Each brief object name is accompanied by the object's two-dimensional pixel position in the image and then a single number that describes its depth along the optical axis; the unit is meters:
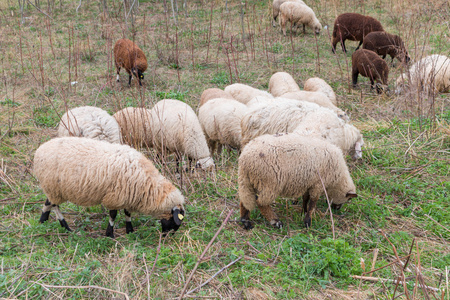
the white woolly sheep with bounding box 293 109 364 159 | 4.67
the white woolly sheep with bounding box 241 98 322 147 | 5.11
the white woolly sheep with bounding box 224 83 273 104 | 7.31
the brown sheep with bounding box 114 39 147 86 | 8.58
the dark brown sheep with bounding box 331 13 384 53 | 10.77
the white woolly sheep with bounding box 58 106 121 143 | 5.19
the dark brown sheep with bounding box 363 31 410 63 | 9.76
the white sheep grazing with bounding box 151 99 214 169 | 5.81
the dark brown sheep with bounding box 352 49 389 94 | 8.12
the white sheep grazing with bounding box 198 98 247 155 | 6.13
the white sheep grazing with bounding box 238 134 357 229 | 3.77
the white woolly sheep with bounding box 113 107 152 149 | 5.18
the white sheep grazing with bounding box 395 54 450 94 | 7.76
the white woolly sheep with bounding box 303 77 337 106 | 7.27
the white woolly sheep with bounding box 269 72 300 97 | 7.49
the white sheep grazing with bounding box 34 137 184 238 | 3.81
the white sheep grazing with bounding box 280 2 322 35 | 12.41
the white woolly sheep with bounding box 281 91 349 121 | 6.44
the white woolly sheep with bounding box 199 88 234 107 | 7.09
